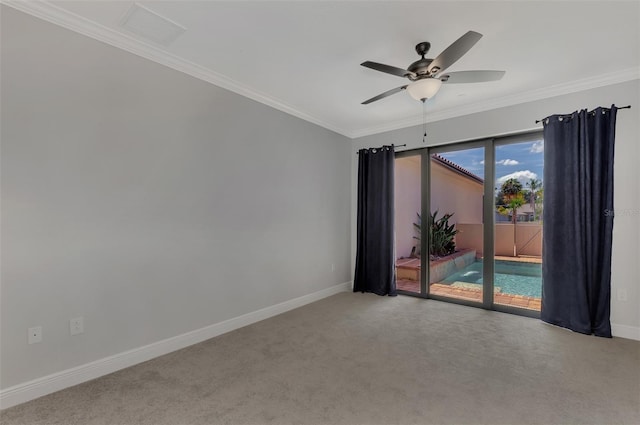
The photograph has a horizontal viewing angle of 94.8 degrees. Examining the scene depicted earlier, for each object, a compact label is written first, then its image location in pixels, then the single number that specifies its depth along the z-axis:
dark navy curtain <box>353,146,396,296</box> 4.49
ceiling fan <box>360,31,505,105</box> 2.21
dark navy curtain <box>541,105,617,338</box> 2.94
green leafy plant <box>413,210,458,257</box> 4.41
